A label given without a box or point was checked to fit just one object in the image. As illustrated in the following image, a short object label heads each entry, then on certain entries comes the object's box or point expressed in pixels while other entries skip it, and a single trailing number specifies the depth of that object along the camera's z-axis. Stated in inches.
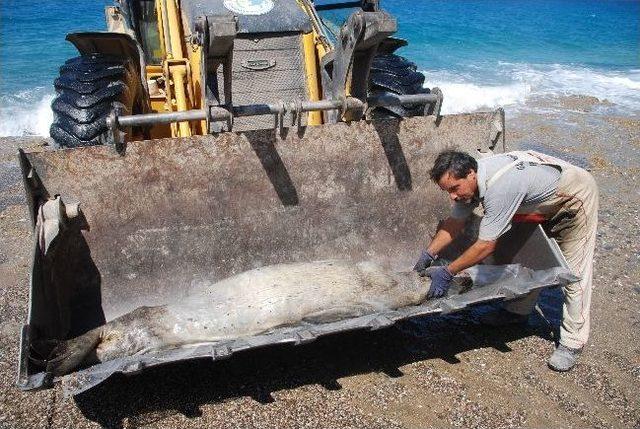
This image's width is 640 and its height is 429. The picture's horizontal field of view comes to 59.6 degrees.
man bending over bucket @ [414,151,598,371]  151.1
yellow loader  143.6
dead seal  140.6
